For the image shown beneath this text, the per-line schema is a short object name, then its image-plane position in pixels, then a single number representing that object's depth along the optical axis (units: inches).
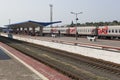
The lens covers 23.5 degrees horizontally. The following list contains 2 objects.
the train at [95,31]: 2332.8
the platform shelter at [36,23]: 3163.4
